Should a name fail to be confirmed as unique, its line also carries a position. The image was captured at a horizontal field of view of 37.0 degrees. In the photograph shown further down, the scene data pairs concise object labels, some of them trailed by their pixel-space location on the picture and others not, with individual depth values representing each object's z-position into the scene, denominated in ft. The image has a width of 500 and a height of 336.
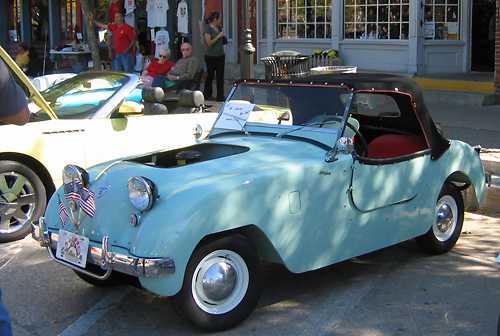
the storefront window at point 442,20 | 47.50
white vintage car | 21.03
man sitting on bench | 35.65
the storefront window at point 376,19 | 48.55
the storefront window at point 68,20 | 79.71
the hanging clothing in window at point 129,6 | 64.08
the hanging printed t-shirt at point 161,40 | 54.70
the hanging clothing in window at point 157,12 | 59.06
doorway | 49.88
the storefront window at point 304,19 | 54.65
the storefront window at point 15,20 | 87.66
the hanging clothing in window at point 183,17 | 58.85
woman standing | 48.42
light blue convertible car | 13.61
